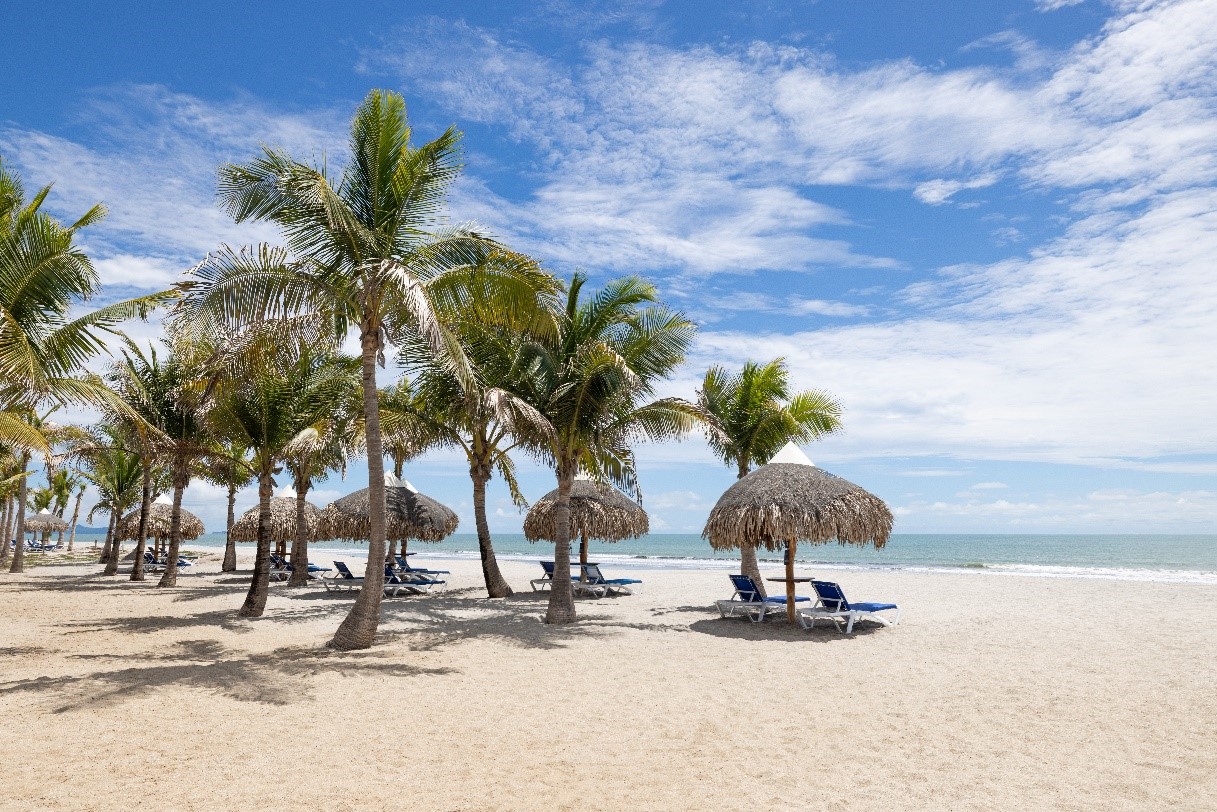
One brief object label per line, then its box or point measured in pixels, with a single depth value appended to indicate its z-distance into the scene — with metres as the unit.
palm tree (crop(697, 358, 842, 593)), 14.90
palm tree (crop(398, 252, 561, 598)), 10.45
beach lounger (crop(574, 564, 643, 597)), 16.75
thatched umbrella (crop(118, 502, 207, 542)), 25.44
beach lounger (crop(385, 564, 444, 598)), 16.11
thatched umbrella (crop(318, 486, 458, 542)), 17.06
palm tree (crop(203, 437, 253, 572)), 19.11
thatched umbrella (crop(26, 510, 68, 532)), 43.50
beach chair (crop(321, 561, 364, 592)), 17.09
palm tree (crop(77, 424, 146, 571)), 23.25
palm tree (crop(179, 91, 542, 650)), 8.67
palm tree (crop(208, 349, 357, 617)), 12.49
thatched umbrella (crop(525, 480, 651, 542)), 16.47
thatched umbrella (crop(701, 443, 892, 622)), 11.06
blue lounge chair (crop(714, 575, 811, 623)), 12.01
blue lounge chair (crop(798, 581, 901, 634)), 10.90
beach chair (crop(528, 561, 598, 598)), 16.30
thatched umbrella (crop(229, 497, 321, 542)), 20.52
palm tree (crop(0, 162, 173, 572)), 8.02
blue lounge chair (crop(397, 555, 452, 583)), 17.68
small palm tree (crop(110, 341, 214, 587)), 16.77
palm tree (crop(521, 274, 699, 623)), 12.08
